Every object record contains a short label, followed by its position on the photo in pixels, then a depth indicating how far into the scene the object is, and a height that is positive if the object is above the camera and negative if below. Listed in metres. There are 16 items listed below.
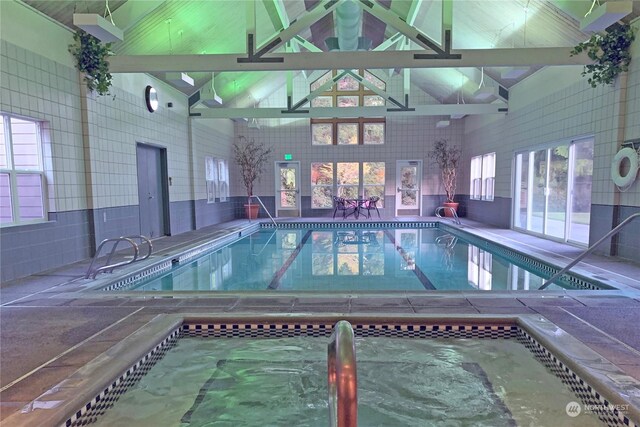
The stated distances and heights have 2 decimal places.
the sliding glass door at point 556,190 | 5.33 -0.07
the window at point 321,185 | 10.93 +0.09
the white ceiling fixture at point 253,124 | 10.51 +1.83
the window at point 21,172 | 3.71 +0.19
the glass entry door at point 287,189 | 10.98 -0.02
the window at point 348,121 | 10.68 +1.92
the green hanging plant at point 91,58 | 4.48 +1.60
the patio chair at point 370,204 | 10.37 -0.47
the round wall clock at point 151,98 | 6.14 +1.53
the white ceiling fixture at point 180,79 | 5.39 +1.60
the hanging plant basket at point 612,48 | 4.29 +1.60
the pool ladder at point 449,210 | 9.29 -0.65
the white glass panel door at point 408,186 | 10.80 +0.04
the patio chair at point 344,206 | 10.49 -0.53
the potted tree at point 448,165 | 10.05 +0.61
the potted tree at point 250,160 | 10.06 +0.78
